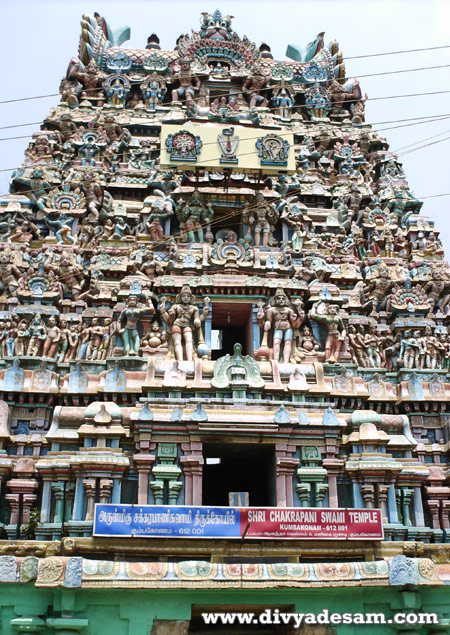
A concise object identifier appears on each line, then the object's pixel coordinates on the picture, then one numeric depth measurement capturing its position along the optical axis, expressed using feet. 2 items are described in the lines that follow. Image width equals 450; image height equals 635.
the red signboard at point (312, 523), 49.73
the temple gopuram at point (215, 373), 46.34
